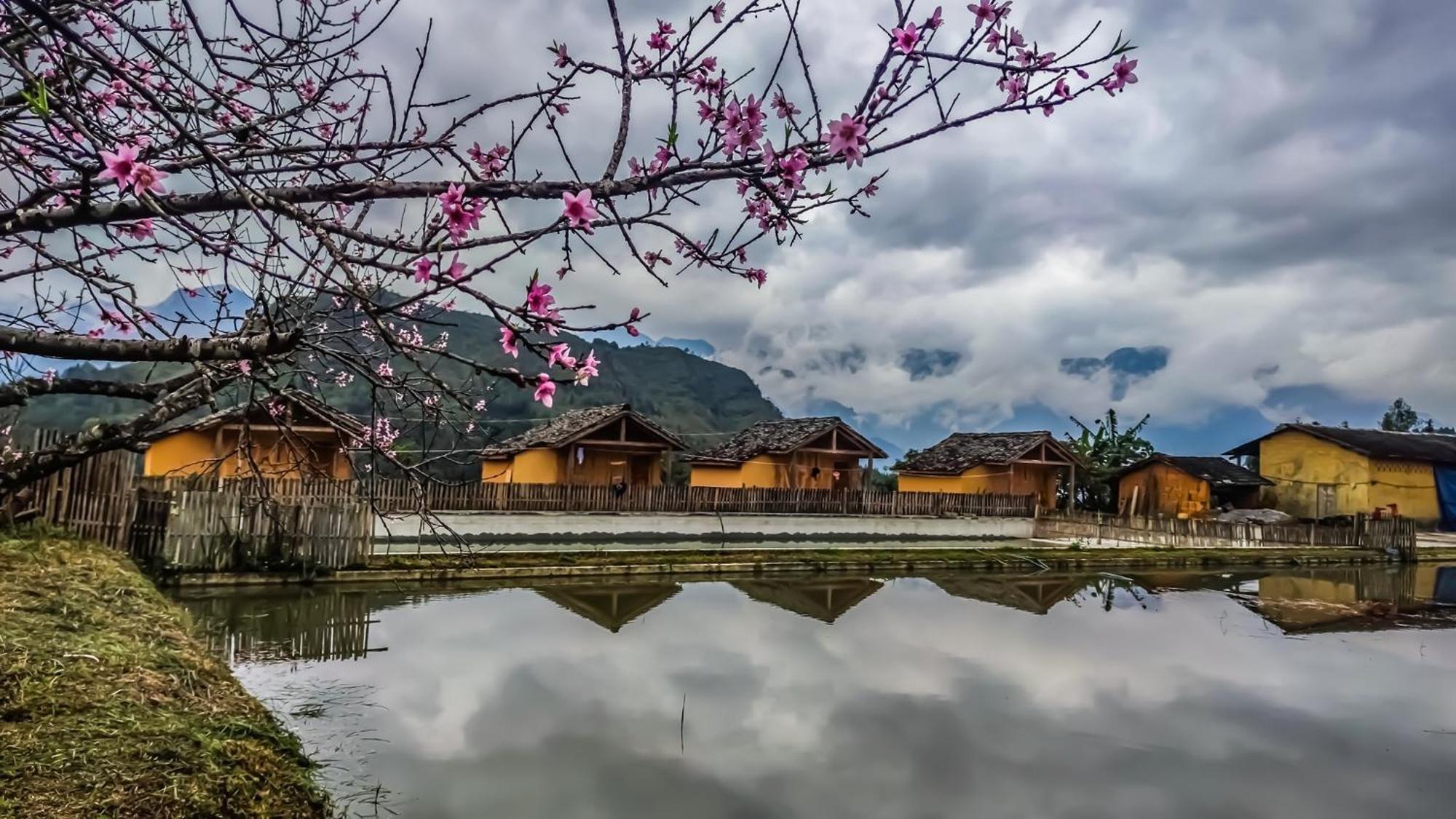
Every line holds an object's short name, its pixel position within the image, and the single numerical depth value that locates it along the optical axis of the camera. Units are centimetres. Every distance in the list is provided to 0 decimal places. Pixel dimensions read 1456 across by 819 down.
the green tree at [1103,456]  3925
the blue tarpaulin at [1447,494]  3341
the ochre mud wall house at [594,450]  2832
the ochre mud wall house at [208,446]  2019
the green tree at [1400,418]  6650
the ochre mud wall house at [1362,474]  3250
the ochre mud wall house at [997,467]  3450
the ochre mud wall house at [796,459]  3212
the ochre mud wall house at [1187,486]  3472
